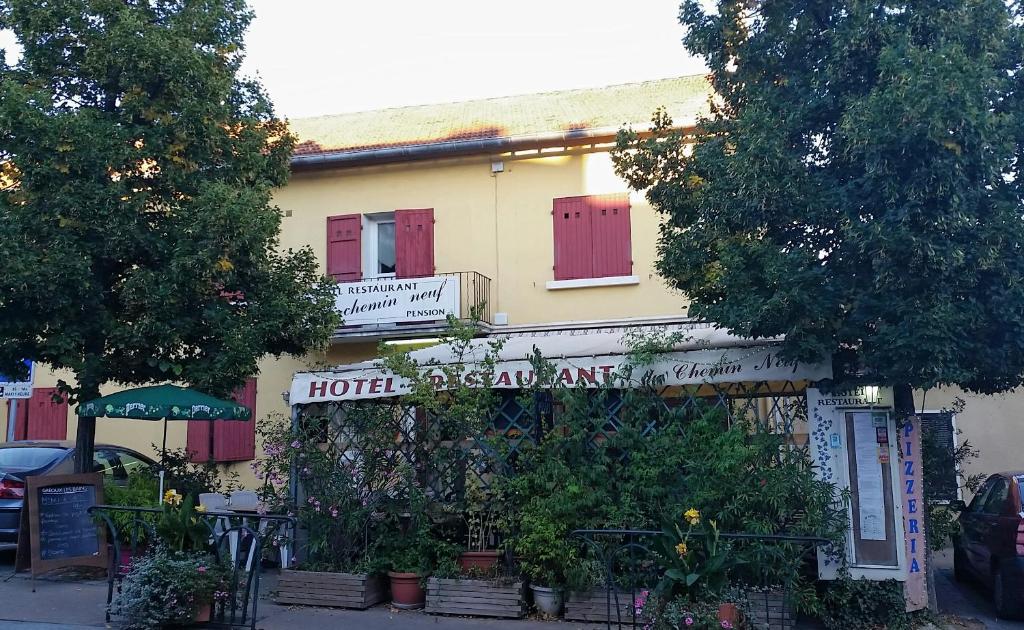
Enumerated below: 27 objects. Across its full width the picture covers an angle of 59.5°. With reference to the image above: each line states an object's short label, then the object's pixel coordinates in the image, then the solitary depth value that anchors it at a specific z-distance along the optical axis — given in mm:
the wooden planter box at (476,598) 8195
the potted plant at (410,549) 8680
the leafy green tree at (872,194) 7078
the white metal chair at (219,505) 9062
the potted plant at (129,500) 10398
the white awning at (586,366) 8453
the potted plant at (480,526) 8711
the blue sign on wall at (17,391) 12641
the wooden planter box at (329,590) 8594
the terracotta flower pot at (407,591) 8672
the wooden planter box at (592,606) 7910
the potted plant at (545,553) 7953
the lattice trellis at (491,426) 8602
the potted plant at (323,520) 8695
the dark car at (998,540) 8000
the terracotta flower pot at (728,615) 6371
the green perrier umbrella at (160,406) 9391
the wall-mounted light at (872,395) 8000
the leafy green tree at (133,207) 9633
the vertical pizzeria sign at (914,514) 7839
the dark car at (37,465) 10664
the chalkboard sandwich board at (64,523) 9211
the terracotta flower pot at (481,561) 8688
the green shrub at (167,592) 7469
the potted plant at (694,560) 6703
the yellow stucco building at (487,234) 14773
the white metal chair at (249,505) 9570
